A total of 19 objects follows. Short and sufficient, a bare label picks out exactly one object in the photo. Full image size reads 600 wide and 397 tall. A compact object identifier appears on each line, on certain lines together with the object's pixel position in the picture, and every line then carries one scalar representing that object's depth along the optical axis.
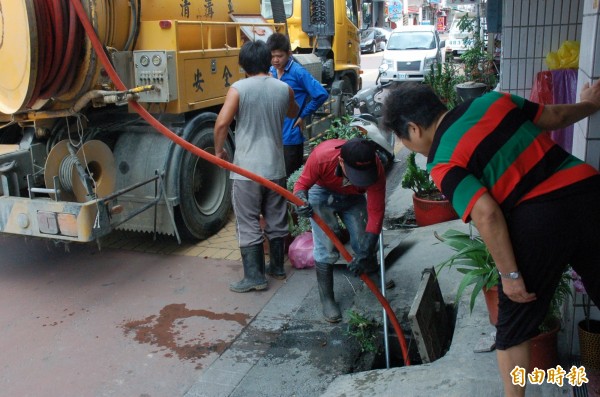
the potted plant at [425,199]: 5.56
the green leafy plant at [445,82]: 8.09
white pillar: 2.79
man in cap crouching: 3.60
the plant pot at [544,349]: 2.79
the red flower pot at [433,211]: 5.55
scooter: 9.36
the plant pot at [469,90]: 7.59
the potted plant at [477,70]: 7.66
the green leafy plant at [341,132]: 5.55
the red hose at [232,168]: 3.70
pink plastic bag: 5.16
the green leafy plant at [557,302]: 2.89
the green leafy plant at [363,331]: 3.89
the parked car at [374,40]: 31.41
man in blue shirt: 5.49
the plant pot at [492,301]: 3.14
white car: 15.80
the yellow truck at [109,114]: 4.31
